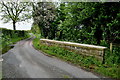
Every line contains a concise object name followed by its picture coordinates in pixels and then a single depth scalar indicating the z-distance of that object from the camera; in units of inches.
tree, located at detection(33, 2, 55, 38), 804.6
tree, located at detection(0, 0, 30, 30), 1204.6
